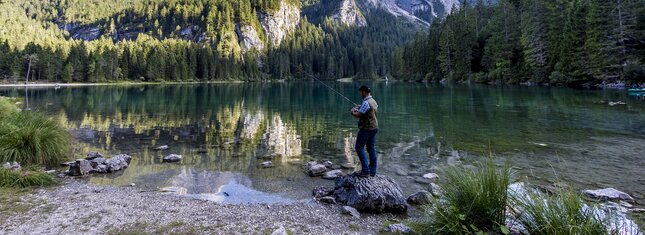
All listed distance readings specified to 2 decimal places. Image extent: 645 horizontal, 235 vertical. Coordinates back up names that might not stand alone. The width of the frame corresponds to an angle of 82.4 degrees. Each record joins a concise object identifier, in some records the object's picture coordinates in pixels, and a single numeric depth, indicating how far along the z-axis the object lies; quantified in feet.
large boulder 31.03
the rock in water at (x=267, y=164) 49.60
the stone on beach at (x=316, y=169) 44.52
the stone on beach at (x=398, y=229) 24.54
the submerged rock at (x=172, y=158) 52.65
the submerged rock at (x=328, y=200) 33.41
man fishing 33.53
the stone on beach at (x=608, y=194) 32.48
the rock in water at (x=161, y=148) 61.21
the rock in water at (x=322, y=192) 35.50
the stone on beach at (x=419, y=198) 32.44
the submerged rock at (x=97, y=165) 43.37
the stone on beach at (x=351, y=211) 29.48
